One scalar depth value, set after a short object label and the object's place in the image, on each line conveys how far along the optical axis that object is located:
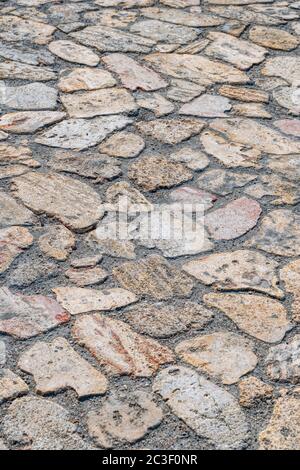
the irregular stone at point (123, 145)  4.34
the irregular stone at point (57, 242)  3.62
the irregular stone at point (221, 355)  3.07
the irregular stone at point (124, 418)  2.79
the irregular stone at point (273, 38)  5.44
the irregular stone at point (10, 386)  2.92
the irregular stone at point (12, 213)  3.80
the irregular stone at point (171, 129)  4.48
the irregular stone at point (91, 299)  3.35
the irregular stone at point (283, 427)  2.79
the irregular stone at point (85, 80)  4.90
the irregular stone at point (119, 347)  3.08
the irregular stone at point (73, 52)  5.16
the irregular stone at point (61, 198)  3.86
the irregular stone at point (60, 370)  2.97
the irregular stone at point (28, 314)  3.21
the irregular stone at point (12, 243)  3.57
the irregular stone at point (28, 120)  4.49
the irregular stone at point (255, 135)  4.45
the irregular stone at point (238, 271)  3.50
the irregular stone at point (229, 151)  4.32
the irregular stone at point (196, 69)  5.07
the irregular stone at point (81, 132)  4.41
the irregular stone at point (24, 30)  5.38
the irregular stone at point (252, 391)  2.95
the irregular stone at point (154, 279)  3.46
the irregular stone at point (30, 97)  4.70
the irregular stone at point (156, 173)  4.13
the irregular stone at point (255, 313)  3.27
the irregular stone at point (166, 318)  3.26
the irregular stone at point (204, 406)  2.81
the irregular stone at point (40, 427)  2.75
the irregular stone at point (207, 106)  4.72
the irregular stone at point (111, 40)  5.33
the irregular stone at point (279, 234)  3.72
